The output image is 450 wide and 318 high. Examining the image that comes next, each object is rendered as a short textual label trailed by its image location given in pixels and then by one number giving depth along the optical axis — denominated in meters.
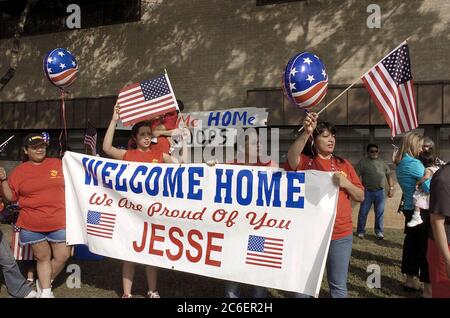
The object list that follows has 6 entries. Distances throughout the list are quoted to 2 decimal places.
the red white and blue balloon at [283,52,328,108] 3.69
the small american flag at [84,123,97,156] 9.12
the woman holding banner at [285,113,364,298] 3.53
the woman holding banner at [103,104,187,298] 4.46
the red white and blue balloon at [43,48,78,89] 5.86
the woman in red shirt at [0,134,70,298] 4.39
